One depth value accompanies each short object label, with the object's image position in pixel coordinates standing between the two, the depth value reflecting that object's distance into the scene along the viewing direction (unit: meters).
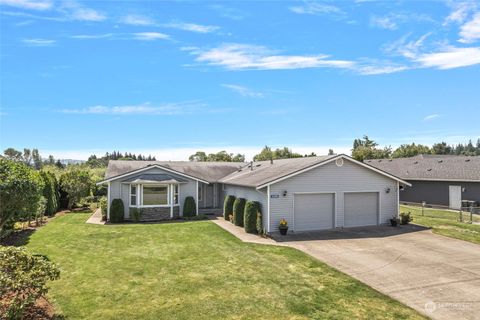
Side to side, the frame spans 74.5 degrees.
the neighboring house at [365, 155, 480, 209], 26.16
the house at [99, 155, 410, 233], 16.09
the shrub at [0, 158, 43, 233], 11.77
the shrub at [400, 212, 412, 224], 18.08
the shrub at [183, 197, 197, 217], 21.28
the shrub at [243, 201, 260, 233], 16.19
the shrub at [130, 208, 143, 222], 19.91
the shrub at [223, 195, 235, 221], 20.16
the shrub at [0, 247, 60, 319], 5.86
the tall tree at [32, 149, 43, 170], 94.00
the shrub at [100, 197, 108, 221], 20.52
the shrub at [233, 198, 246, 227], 17.92
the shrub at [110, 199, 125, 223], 19.56
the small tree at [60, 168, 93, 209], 24.41
